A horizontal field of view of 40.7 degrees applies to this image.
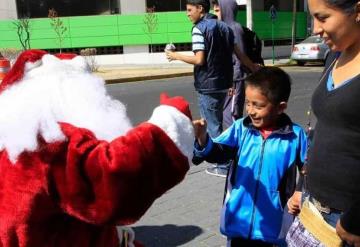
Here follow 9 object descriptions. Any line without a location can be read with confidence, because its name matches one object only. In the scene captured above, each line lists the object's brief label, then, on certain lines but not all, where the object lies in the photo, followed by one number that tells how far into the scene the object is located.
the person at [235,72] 5.54
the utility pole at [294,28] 23.31
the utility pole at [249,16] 24.14
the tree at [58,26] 25.47
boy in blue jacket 2.51
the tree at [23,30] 24.94
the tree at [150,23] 25.38
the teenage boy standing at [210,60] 4.98
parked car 19.00
